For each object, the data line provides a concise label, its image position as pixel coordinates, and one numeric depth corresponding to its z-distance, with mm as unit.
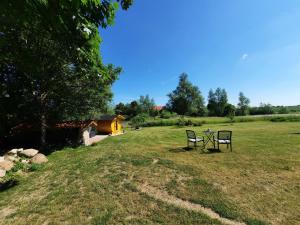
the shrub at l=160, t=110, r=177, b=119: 50903
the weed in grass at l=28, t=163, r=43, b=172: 7234
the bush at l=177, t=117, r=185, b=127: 32175
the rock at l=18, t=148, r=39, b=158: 9019
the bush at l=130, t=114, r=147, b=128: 35147
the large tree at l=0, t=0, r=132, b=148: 2256
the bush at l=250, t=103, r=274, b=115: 63500
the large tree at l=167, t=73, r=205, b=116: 54353
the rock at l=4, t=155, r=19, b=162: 7922
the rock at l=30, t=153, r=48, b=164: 8309
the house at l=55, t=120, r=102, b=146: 14160
